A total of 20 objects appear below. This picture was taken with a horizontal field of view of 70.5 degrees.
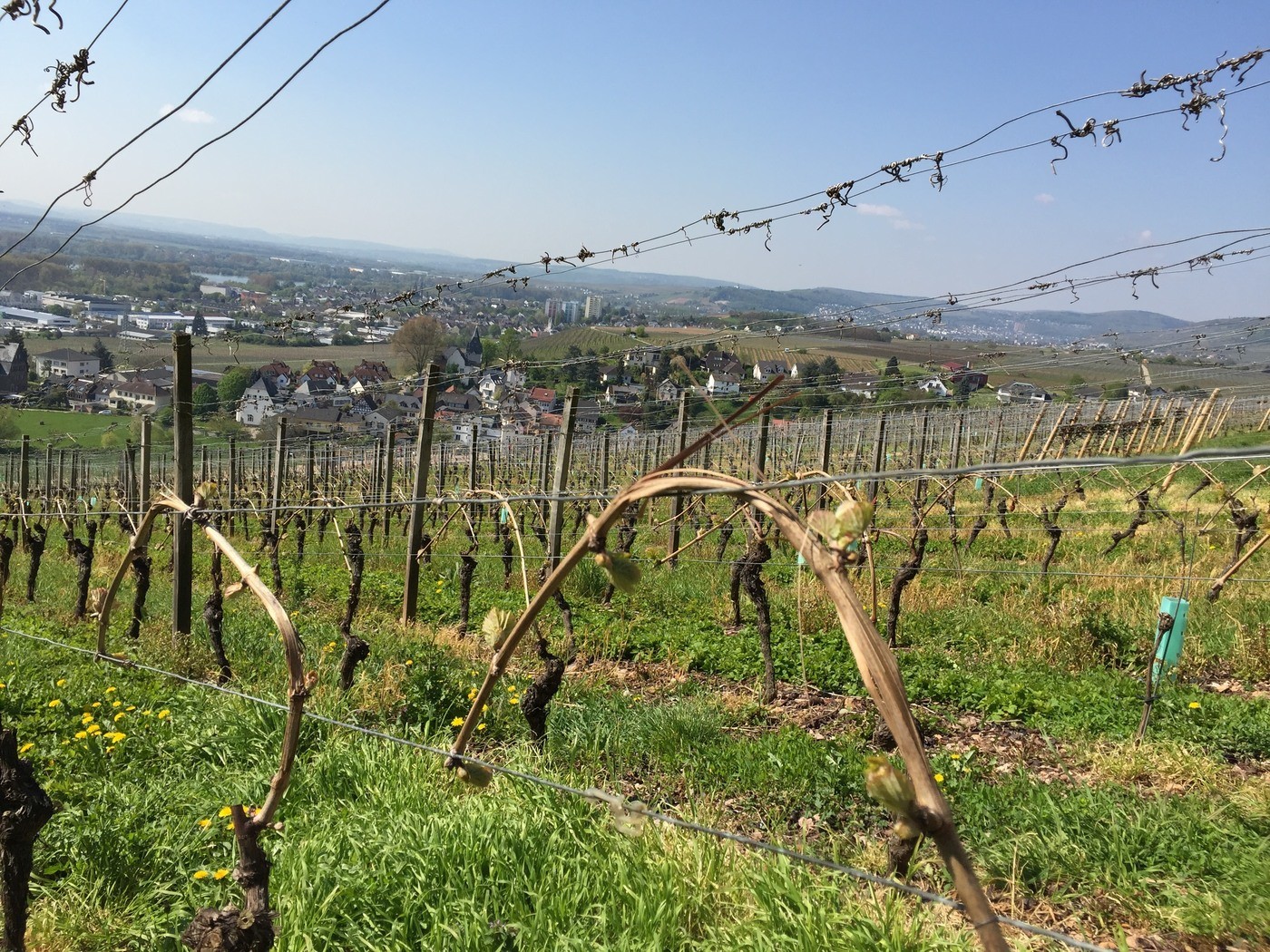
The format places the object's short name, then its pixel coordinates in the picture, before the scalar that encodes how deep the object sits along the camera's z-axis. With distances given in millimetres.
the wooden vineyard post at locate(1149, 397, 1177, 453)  23550
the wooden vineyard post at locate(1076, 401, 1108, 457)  20994
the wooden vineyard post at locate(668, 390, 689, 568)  10409
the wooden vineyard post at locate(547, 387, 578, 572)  8289
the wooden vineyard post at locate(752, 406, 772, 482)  8895
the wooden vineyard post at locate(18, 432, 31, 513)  15453
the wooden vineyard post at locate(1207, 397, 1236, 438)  25078
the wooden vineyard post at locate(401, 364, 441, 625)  8344
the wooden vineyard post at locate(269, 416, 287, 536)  12469
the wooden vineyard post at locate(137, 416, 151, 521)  9042
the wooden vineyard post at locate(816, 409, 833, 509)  9297
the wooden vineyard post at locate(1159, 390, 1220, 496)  16553
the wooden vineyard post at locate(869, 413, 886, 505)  11273
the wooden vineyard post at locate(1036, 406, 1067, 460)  20069
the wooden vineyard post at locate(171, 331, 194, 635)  6156
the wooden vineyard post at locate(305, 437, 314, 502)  19136
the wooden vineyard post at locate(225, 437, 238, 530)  20141
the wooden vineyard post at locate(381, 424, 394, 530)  11732
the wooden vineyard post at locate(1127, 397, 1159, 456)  24516
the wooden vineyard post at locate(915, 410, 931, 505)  10809
